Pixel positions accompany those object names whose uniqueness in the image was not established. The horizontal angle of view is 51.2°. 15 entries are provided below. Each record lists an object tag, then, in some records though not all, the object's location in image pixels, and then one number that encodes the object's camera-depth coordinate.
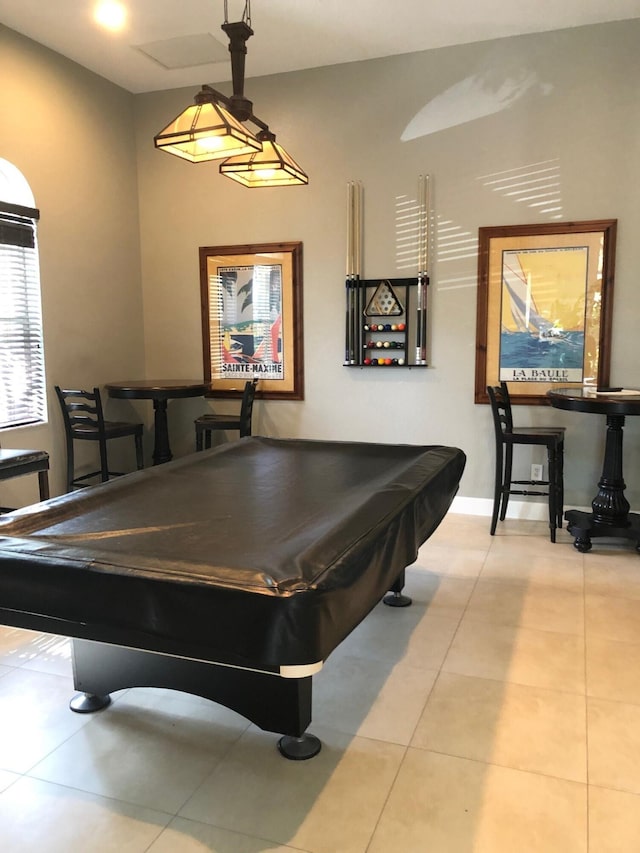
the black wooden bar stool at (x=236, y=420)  4.91
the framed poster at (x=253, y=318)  5.12
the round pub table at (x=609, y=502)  3.99
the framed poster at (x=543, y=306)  4.40
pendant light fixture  2.60
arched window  4.30
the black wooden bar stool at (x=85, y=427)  4.48
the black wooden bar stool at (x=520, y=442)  4.16
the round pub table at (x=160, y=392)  4.67
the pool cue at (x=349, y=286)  4.87
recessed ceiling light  3.94
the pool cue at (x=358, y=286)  4.86
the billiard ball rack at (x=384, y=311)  4.74
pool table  1.53
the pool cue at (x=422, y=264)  4.70
